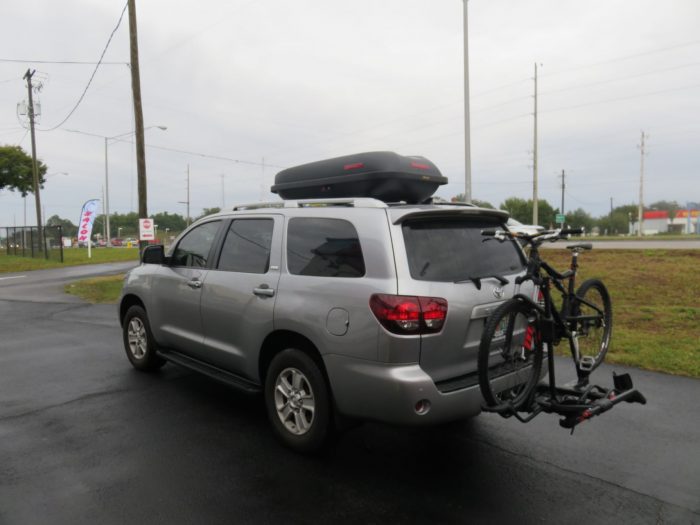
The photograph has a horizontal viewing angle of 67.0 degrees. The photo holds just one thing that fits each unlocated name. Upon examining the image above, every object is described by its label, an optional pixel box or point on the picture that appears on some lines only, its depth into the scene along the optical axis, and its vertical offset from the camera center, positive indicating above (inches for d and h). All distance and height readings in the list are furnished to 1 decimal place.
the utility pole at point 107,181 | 2059.5 +209.1
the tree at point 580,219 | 3936.0 +79.8
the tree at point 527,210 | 3816.4 +151.4
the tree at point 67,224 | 5418.3 +119.9
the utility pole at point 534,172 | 1876.5 +208.9
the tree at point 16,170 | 1427.2 +179.9
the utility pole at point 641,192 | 2389.3 +176.2
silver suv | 129.1 -20.6
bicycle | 129.6 -32.5
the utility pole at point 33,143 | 1299.5 +231.7
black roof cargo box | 164.4 +17.3
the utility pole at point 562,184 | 3503.9 +306.9
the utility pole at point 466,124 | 747.4 +150.8
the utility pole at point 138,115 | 590.6 +134.6
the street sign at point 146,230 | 569.6 +4.4
